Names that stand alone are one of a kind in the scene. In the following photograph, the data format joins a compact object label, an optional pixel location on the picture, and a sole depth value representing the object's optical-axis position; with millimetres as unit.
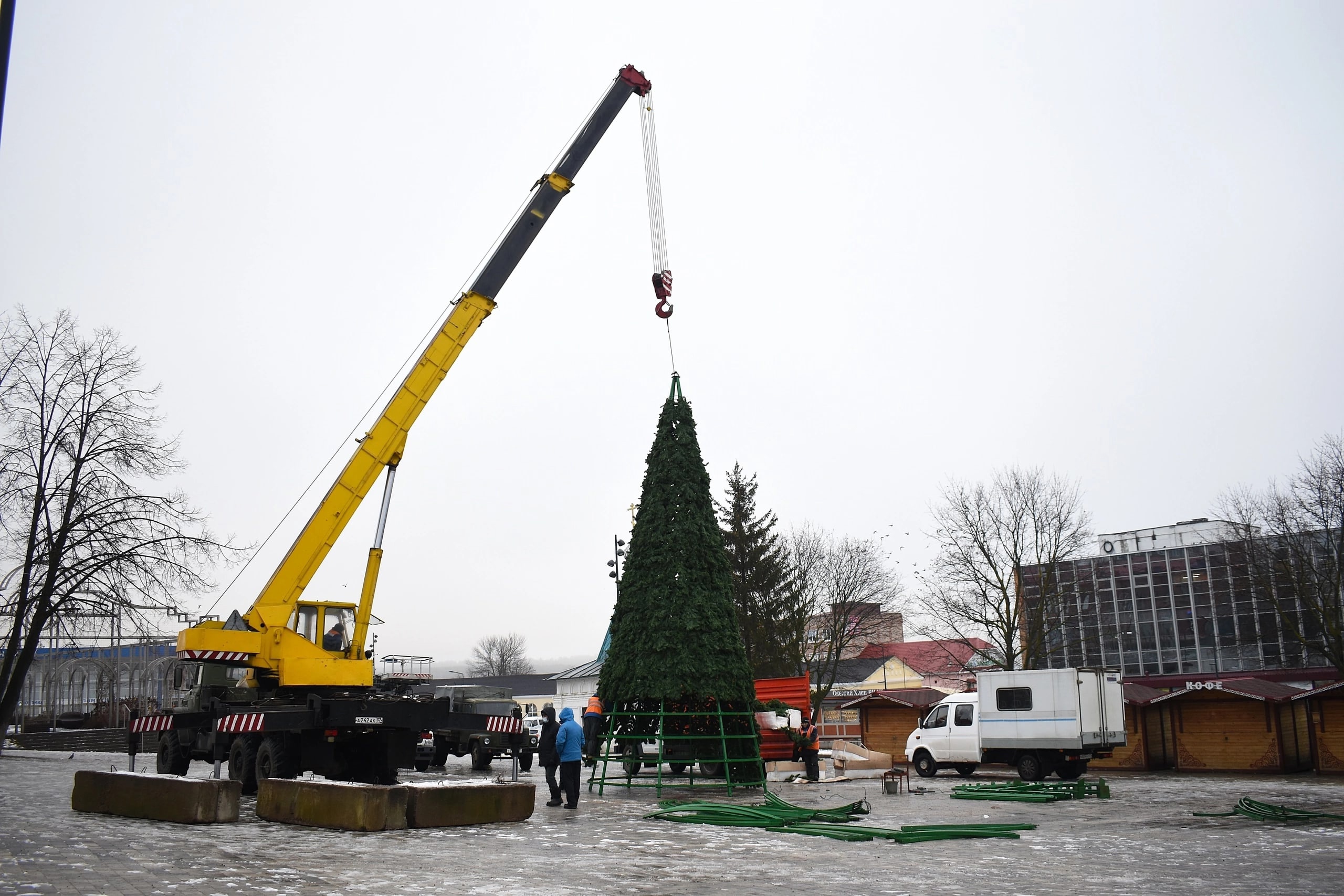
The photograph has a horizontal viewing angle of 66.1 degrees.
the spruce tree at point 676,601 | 19812
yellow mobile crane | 17500
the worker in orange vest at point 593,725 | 18359
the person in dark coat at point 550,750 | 17016
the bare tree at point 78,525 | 28531
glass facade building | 65625
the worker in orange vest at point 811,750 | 23188
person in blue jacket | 16469
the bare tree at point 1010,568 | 37750
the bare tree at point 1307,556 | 32031
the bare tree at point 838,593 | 44625
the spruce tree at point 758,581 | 43344
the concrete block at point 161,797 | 12992
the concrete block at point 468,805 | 12992
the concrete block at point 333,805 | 12531
